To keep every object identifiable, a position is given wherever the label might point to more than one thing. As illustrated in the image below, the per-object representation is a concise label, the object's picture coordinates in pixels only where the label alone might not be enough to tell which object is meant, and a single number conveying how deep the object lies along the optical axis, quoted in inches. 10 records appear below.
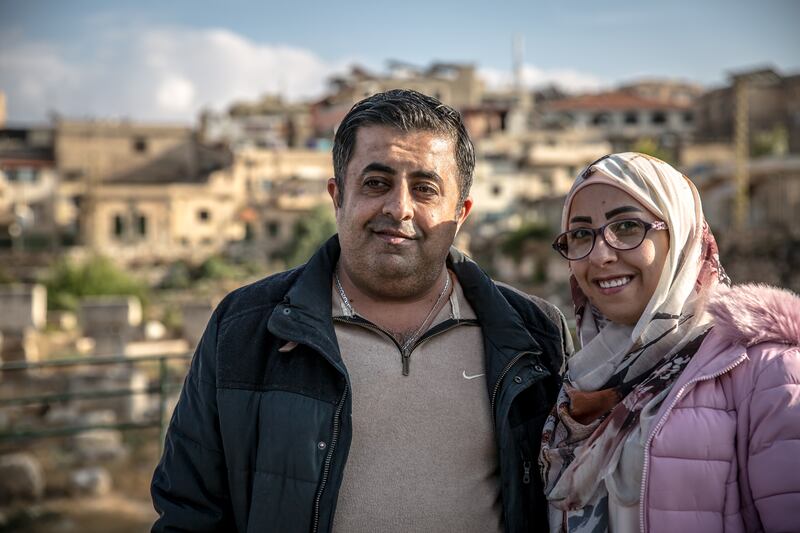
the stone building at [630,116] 2022.6
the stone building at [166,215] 1582.2
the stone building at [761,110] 1822.1
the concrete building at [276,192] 1569.9
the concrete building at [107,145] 1833.2
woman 75.1
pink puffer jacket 72.4
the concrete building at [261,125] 1851.6
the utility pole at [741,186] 934.4
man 97.9
